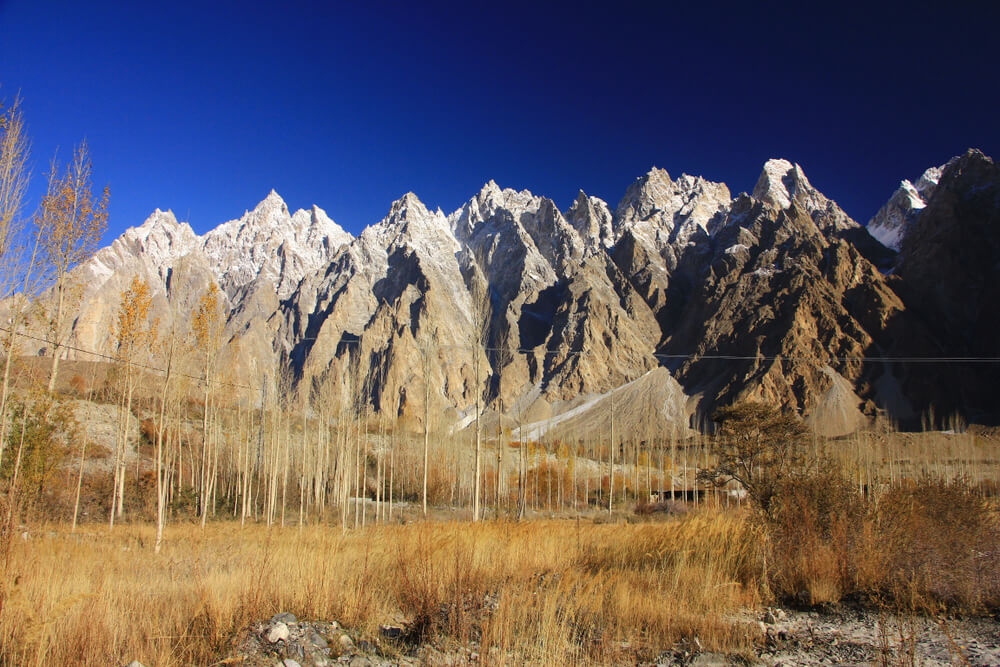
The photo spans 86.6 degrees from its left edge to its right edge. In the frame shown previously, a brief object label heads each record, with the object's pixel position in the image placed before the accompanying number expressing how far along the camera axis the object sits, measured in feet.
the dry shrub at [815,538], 19.65
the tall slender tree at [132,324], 41.65
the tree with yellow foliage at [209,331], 50.16
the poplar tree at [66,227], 35.68
